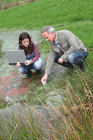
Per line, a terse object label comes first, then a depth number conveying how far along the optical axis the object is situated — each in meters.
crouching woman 3.56
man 3.40
